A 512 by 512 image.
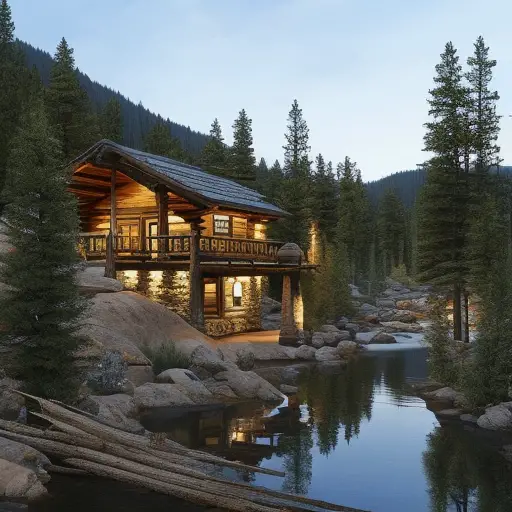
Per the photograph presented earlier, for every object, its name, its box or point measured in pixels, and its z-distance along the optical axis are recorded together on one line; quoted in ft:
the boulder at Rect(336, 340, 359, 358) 91.57
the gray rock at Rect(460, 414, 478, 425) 49.55
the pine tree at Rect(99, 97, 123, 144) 203.82
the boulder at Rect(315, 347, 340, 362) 85.97
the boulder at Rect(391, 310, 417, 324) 143.33
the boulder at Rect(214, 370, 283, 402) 56.70
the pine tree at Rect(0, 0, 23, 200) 113.39
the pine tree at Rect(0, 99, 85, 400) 37.50
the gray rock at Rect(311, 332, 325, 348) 98.99
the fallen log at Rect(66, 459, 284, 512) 25.77
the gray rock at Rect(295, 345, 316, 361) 86.17
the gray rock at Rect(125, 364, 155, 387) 54.19
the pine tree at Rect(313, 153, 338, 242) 190.00
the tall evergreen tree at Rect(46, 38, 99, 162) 144.87
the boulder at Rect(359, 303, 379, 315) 162.11
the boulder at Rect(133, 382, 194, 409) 49.95
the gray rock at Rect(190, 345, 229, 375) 59.00
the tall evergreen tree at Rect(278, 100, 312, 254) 130.31
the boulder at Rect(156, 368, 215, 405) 53.42
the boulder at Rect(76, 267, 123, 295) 72.54
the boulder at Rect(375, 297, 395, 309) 184.55
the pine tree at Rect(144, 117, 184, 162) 209.97
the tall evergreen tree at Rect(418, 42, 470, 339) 97.81
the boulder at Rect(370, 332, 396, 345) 109.91
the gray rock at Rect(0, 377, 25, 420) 38.52
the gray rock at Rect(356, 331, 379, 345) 109.08
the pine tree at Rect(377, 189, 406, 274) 267.18
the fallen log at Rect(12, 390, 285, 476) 31.32
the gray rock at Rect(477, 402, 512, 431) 46.70
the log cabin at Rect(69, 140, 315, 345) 84.02
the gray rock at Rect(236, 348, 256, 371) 70.07
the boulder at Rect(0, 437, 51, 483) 29.30
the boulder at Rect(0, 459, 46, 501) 27.30
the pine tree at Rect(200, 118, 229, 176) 179.48
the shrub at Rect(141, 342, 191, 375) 60.54
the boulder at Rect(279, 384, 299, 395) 60.95
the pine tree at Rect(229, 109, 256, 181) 177.47
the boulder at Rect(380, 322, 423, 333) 128.88
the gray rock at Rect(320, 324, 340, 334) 113.64
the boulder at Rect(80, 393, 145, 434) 39.59
